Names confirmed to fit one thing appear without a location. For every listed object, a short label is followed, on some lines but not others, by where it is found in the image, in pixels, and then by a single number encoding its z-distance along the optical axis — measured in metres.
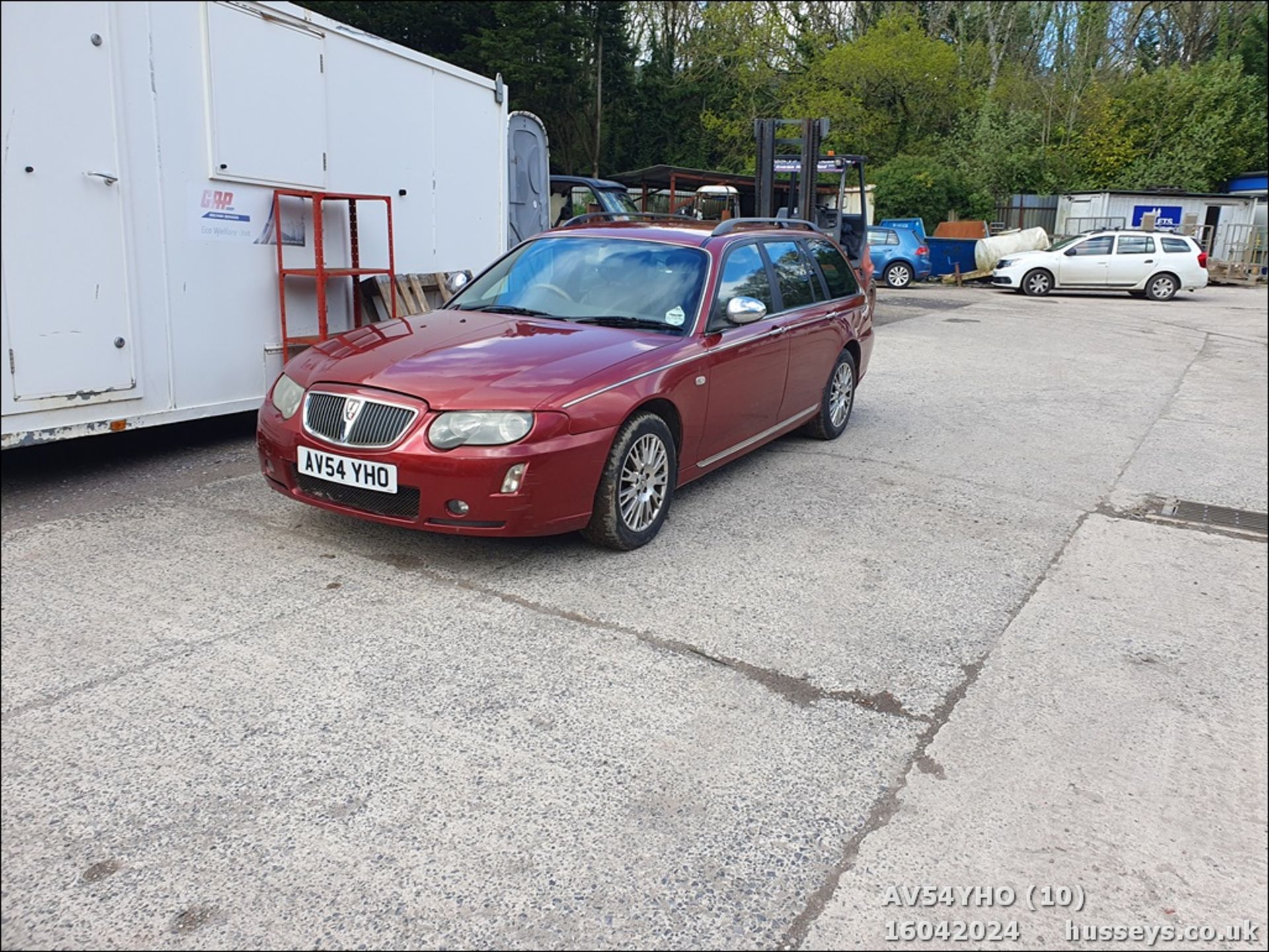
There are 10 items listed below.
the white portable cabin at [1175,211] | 32.03
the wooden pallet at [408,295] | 7.61
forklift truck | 17.00
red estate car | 4.15
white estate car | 22.98
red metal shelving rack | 6.25
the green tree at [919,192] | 32.00
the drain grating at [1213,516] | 5.63
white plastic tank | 26.61
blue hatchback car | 25.05
